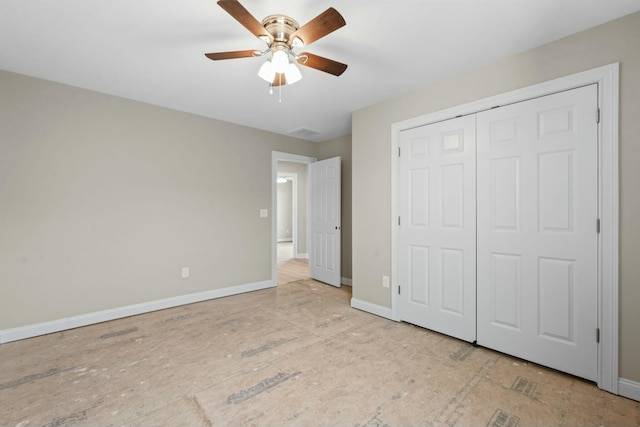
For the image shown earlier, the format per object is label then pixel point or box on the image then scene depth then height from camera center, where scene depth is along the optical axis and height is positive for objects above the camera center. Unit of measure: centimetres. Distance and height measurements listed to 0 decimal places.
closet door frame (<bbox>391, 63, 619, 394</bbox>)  184 -4
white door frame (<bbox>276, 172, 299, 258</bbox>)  724 +19
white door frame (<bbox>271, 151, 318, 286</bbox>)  451 -3
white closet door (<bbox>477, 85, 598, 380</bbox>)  196 -13
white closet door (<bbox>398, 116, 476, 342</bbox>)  257 -15
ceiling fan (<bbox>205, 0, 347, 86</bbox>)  153 +105
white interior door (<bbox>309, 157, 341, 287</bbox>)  458 -14
